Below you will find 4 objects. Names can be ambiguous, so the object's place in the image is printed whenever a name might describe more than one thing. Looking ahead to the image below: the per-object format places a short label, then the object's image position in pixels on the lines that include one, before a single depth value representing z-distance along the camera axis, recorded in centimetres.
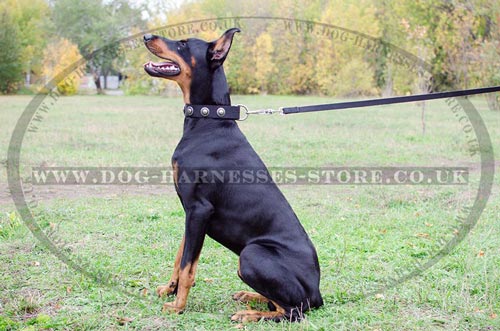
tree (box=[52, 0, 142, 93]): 4325
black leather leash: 405
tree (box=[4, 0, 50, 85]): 3475
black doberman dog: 352
